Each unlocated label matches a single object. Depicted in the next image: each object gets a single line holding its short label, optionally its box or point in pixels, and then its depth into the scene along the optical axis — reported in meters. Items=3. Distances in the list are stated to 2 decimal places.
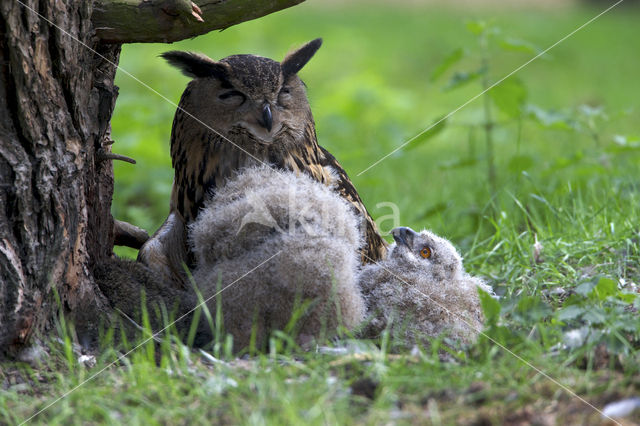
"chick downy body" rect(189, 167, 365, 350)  6.09
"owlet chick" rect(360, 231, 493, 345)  6.66
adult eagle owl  7.58
